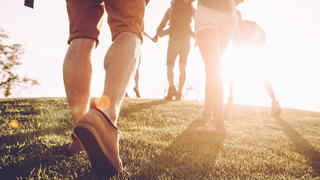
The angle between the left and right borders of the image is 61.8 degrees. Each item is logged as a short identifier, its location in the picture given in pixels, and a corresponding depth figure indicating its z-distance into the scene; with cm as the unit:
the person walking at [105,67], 129
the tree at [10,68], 2666
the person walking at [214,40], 283
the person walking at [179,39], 723
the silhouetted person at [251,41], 519
